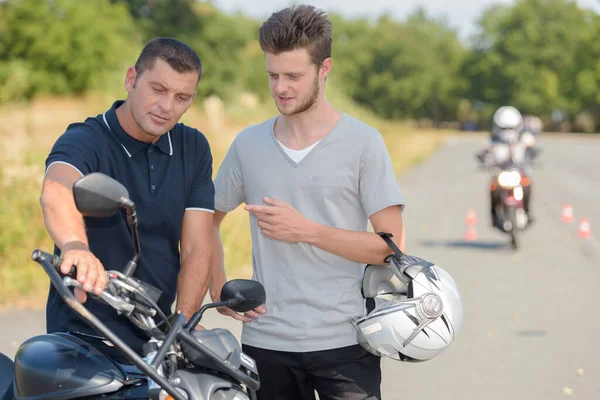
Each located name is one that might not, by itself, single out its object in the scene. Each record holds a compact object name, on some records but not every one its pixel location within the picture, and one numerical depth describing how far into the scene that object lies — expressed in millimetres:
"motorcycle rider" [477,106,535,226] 13836
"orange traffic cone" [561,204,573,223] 16125
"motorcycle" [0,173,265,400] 2500
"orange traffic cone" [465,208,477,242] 14773
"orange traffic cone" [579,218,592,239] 14875
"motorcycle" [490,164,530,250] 13398
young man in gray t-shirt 3574
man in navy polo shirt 3279
